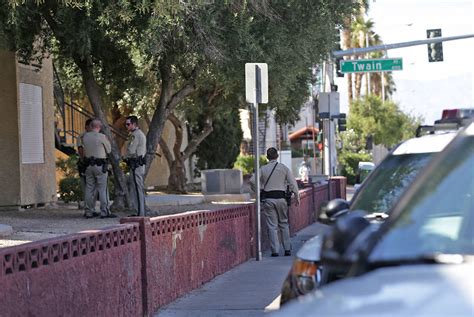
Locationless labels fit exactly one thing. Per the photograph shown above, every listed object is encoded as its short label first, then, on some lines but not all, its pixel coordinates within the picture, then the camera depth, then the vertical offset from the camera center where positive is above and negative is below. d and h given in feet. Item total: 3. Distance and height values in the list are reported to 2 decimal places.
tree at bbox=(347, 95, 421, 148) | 223.71 +14.10
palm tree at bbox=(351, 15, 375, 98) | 230.48 +36.44
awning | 237.86 +12.33
